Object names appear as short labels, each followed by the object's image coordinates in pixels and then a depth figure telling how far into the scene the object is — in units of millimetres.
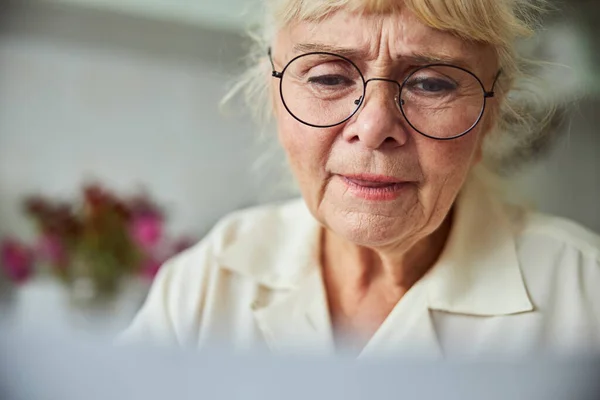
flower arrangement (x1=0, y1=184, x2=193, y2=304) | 999
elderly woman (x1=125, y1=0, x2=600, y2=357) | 557
